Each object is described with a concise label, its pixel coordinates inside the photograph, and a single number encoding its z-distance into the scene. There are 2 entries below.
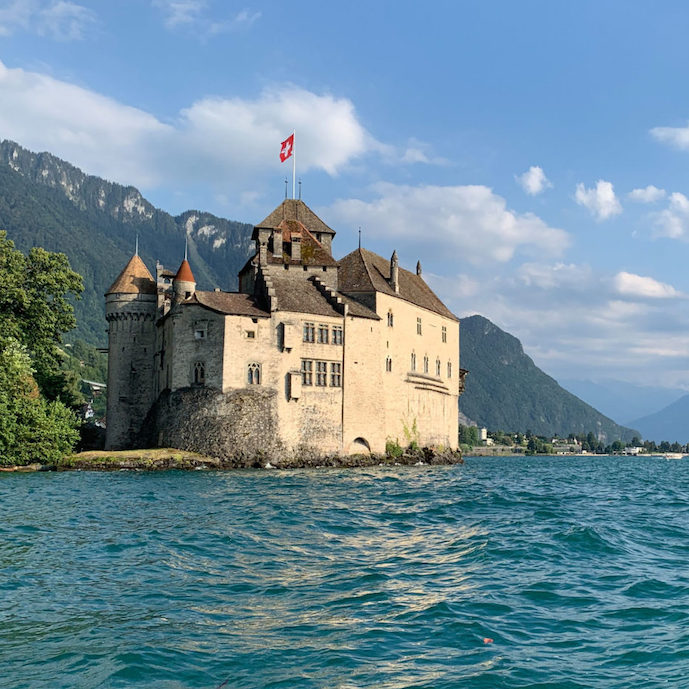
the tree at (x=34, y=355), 55.09
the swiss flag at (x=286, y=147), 79.81
